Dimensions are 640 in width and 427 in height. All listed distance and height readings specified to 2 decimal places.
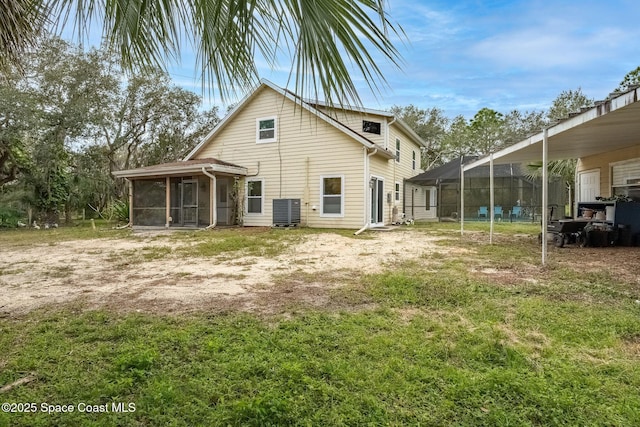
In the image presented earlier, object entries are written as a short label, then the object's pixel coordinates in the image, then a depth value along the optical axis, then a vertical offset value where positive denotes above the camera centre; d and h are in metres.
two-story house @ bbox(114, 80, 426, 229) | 12.47 +1.05
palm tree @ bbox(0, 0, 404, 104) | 1.08 +0.58
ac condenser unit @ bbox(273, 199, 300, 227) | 12.87 -0.28
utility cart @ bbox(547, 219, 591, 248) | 7.97 -0.59
